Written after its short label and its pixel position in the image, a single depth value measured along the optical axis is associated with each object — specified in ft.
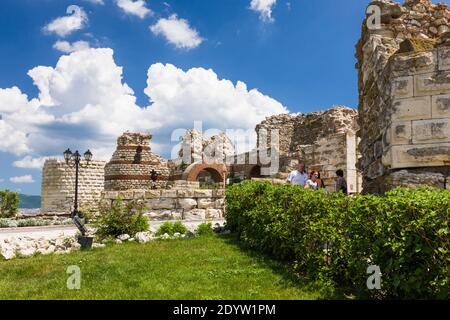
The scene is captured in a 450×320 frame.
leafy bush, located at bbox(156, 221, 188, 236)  32.96
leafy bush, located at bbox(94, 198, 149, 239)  31.60
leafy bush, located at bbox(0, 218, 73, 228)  50.09
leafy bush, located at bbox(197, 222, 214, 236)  32.83
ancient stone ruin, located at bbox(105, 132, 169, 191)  93.71
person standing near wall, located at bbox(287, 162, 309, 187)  32.94
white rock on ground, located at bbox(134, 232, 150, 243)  29.93
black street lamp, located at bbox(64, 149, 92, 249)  27.04
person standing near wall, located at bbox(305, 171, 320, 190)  30.78
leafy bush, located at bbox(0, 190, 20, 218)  75.31
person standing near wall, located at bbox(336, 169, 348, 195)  32.32
